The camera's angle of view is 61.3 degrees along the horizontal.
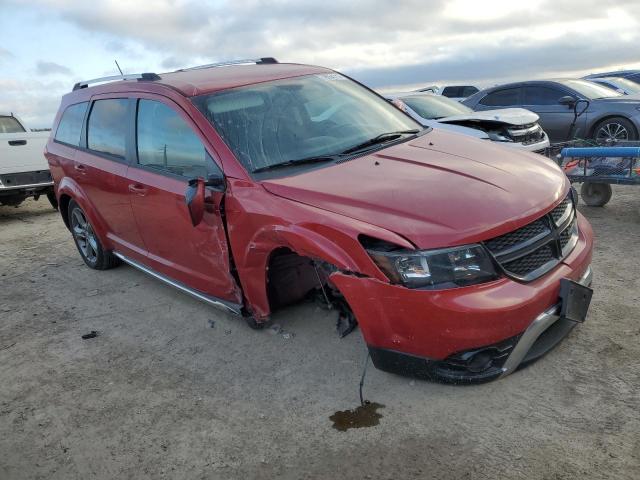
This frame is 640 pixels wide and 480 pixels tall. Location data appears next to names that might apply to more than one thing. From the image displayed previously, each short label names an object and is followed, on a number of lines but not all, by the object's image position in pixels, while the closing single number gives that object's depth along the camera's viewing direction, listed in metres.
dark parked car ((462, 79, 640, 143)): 8.97
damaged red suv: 2.60
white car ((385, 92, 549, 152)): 7.57
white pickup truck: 8.40
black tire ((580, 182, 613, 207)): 6.27
